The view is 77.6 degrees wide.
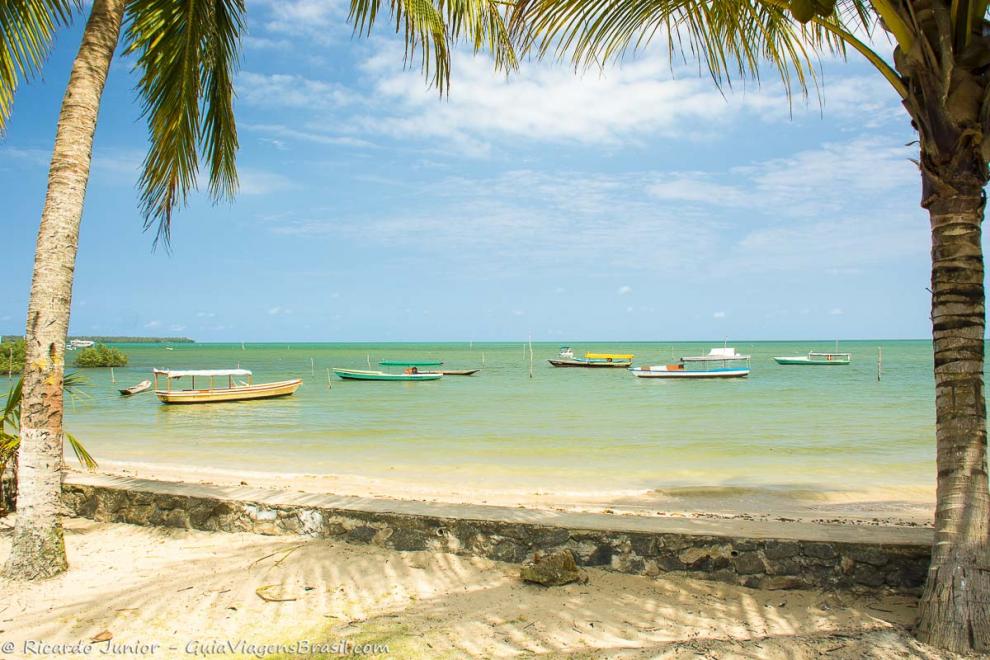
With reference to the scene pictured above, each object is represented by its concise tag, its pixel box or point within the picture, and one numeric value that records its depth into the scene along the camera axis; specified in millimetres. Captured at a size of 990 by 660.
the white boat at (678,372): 39656
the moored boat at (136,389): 30047
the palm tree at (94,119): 3555
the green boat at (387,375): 38281
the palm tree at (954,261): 2664
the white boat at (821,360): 57781
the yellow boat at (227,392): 24625
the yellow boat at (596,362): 51875
